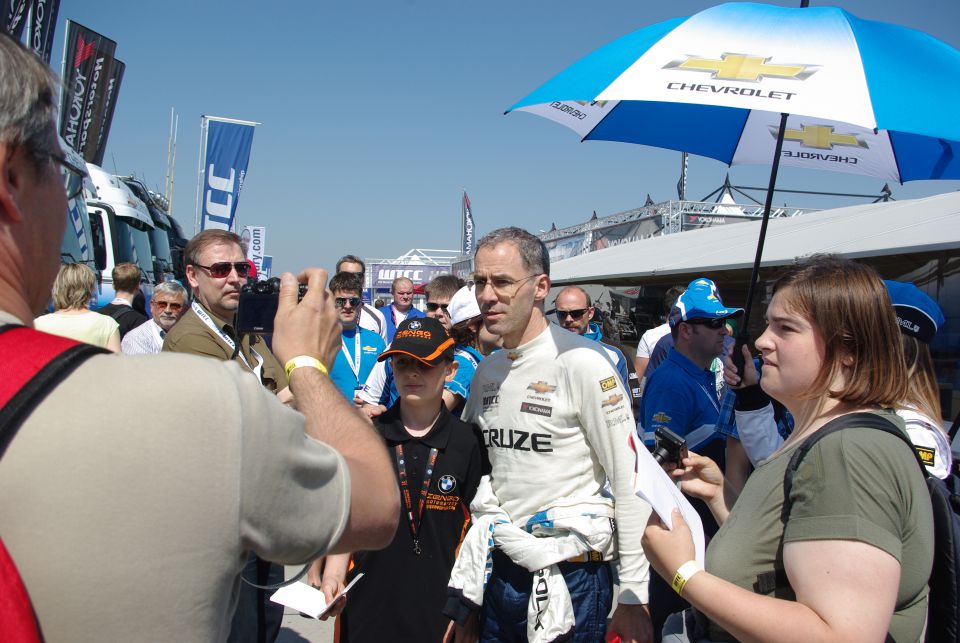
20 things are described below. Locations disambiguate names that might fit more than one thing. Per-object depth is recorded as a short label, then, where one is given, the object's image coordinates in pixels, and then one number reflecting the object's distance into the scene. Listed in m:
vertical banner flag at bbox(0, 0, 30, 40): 8.55
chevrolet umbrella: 2.30
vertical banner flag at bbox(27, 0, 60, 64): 9.30
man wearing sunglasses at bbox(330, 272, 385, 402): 4.46
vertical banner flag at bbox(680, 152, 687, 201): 15.84
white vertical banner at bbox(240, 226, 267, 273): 21.88
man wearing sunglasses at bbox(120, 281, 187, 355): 5.33
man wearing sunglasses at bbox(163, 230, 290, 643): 2.50
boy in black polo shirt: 2.37
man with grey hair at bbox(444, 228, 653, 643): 2.18
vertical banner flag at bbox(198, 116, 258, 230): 12.61
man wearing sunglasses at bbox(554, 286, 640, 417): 5.32
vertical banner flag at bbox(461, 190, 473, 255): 35.00
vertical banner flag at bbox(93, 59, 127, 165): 12.90
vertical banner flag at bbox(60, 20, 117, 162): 11.78
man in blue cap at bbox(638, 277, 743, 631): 3.22
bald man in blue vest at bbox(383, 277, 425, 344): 7.45
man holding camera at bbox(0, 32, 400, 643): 0.72
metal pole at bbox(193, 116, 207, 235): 12.50
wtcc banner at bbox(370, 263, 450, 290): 29.67
